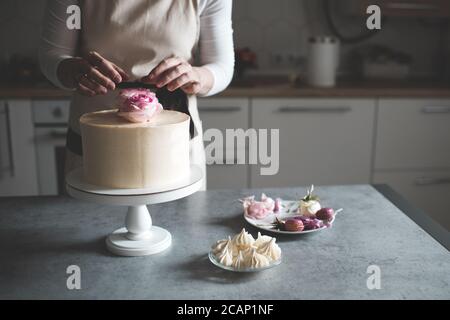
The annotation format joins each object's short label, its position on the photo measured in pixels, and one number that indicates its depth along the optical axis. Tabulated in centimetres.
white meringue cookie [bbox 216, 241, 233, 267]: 100
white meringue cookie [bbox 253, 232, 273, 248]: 104
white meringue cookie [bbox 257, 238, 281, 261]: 102
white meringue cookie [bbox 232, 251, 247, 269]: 99
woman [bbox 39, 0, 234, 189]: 139
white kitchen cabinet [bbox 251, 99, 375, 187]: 249
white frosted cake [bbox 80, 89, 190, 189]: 100
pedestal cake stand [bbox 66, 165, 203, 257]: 99
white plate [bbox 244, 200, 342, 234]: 115
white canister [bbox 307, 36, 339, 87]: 262
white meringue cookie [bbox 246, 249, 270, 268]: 99
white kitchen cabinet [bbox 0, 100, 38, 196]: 237
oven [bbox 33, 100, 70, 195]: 238
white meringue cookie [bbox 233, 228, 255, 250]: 104
